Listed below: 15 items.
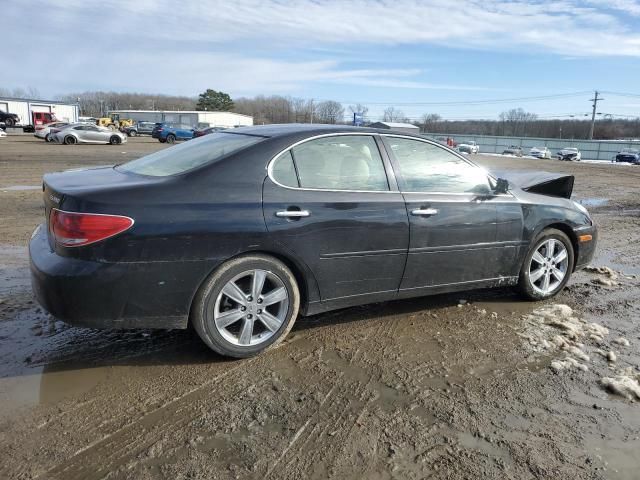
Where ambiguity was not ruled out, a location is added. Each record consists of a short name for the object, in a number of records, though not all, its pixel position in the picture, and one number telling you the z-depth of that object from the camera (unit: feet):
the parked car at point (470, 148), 169.24
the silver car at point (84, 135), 109.60
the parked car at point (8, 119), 195.89
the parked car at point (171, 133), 138.10
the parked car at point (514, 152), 190.29
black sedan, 10.19
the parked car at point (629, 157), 157.69
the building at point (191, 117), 329.52
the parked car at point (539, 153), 178.09
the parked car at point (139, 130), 201.22
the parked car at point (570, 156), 170.71
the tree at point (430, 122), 417.94
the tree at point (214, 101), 401.70
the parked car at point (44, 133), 113.45
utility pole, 299.70
